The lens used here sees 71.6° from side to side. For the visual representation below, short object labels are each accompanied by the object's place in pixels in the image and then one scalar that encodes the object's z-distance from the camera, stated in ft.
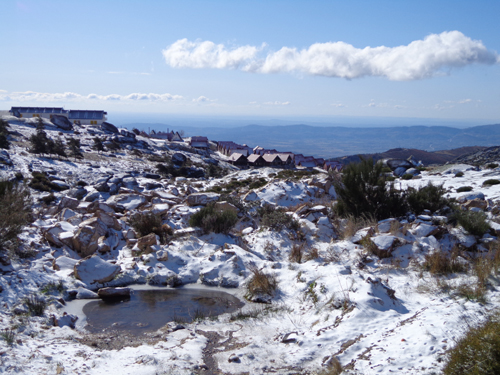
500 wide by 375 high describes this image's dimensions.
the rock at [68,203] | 40.24
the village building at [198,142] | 249.75
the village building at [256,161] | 193.90
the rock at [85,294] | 22.16
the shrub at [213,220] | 32.58
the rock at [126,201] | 41.89
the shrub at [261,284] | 22.45
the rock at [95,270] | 24.08
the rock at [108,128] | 207.49
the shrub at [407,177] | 61.05
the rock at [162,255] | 27.55
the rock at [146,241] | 29.61
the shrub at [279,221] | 32.49
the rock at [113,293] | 22.65
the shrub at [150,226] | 32.89
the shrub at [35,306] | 18.01
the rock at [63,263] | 24.64
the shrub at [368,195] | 33.94
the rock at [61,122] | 180.96
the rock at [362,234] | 27.27
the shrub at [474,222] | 25.48
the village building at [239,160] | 197.99
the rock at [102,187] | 56.88
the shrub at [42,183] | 62.13
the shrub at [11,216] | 23.31
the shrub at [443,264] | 21.47
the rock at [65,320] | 17.74
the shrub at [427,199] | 33.45
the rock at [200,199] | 42.39
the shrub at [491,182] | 46.91
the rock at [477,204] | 32.97
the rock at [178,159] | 142.92
